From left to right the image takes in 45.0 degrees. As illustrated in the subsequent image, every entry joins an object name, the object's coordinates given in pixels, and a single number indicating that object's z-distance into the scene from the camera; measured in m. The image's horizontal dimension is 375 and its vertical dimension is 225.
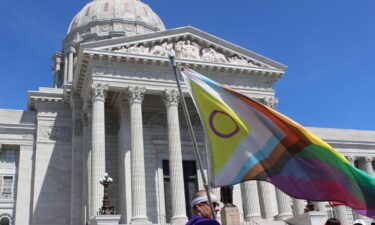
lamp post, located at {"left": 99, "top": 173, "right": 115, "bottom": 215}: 22.61
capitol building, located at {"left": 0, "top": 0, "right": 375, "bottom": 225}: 27.44
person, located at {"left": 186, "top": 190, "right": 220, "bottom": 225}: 4.92
